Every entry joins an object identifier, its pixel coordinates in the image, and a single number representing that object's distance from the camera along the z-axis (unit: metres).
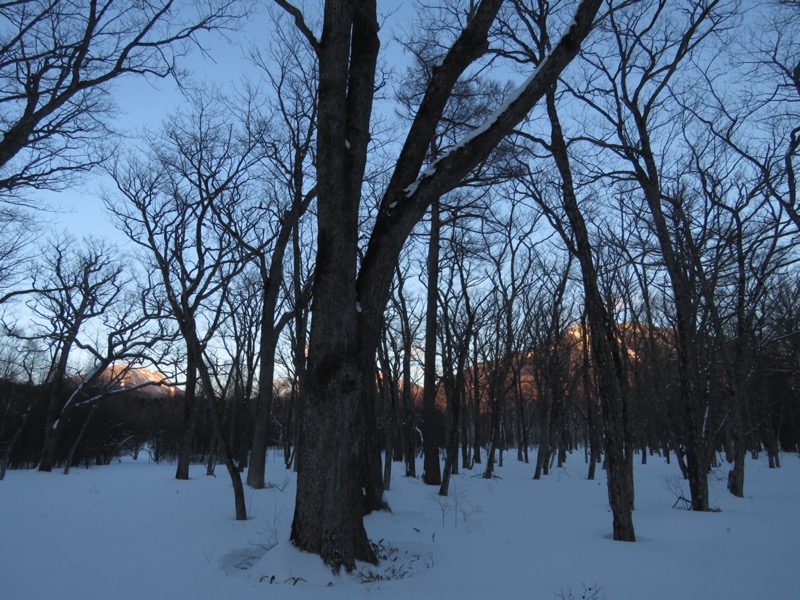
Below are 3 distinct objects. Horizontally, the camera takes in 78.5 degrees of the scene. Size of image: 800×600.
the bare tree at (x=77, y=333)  19.91
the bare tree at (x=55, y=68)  6.15
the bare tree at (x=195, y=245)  7.22
